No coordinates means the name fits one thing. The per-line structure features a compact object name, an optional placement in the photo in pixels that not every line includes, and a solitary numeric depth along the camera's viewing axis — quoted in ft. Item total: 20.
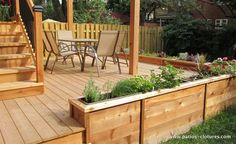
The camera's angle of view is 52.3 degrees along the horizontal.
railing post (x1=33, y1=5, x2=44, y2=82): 10.67
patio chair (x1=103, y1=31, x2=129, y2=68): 17.81
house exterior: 41.76
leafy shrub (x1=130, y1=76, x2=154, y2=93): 9.48
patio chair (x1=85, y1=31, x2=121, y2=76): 15.47
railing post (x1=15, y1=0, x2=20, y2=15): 18.91
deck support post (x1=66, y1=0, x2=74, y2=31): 23.92
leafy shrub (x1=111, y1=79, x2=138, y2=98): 9.18
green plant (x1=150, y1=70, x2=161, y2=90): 10.02
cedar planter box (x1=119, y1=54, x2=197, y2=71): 18.99
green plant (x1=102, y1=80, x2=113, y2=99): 9.14
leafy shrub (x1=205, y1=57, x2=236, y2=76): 13.29
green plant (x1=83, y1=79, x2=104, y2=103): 8.50
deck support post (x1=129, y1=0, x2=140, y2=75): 14.97
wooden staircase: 10.64
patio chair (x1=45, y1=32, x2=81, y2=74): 15.81
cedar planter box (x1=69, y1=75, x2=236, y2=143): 8.03
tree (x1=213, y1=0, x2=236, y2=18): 30.02
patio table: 16.68
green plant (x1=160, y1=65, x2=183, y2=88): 10.20
